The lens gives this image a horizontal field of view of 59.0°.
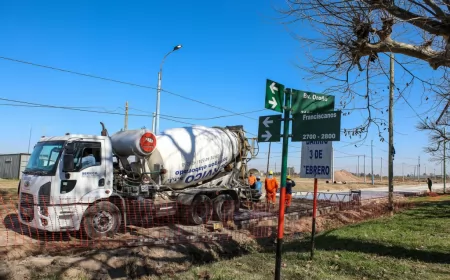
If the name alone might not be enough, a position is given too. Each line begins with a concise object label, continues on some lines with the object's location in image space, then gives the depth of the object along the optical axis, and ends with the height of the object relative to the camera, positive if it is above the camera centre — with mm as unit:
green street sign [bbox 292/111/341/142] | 5461 +702
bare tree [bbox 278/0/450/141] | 6963 +2742
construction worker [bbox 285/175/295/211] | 16547 -675
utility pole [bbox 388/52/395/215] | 16453 +1521
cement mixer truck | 9289 -240
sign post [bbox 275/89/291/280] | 5113 -287
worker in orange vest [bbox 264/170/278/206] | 16781 -528
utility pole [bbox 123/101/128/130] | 32303 +4105
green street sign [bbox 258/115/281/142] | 5500 +659
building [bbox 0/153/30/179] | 33500 +97
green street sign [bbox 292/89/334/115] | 5637 +1099
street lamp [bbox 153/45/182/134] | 23125 +4688
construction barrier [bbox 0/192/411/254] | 9086 -1460
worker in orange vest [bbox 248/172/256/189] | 16172 -233
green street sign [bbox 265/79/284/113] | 5176 +1057
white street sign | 6414 +285
